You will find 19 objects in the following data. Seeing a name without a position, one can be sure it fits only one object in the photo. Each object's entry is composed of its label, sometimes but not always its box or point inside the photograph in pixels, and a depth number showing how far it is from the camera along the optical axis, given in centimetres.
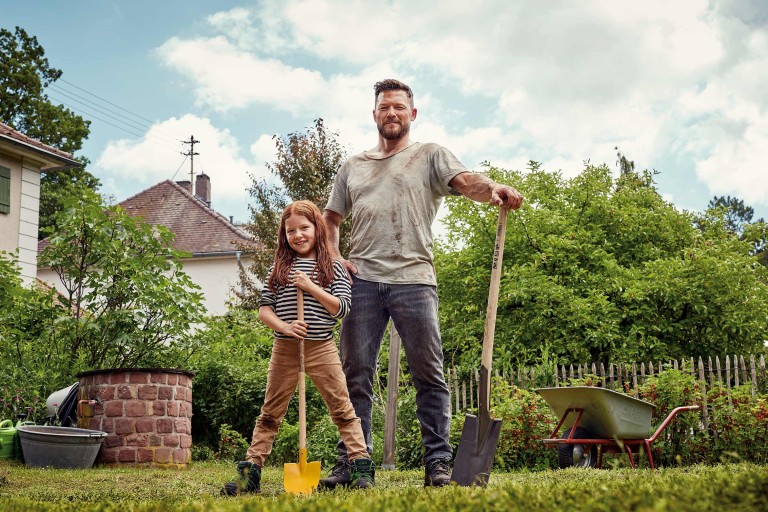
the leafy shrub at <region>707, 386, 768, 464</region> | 664
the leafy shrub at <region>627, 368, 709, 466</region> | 684
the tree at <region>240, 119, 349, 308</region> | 1455
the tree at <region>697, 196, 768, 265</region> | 1248
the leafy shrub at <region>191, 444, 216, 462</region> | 816
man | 394
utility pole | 3688
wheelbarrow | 585
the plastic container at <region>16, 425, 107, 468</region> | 637
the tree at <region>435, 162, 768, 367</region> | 992
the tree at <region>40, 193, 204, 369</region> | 764
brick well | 695
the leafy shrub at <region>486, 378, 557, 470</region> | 721
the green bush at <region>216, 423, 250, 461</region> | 812
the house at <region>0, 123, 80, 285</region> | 1517
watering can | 684
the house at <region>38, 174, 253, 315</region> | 2494
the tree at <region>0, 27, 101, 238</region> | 2350
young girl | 386
